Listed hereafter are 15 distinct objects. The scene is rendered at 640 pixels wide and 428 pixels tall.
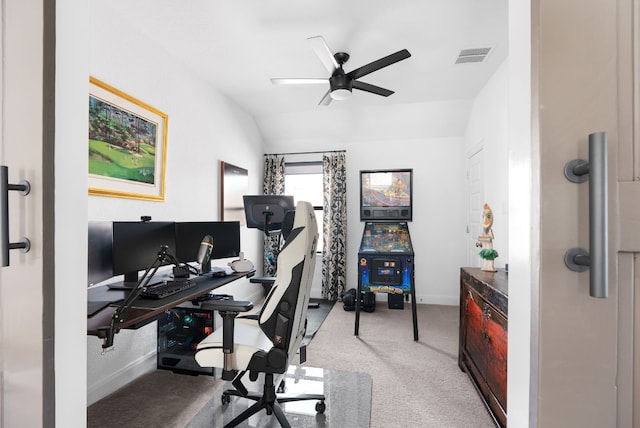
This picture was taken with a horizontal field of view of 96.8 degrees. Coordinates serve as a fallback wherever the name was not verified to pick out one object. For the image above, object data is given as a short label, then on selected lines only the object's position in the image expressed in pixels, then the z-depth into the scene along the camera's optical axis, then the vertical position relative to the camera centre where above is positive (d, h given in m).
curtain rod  4.62 +1.03
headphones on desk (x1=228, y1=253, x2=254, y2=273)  2.54 -0.46
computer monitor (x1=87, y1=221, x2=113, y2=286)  1.71 -0.23
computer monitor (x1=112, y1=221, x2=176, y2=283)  1.88 -0.22
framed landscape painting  2.00 +0.54
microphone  1.84 -0.22
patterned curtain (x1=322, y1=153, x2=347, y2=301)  4.49 -0.27
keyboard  1.77 -0.49
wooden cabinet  1.68 -0.83
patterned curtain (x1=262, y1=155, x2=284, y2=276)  4.72 +0.62
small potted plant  2.30 -0.35
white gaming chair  1.46 -0.56
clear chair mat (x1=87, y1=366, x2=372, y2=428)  1.80 -1.32
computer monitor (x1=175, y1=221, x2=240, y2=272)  2.38 -0.22
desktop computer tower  2.39 -1.04
